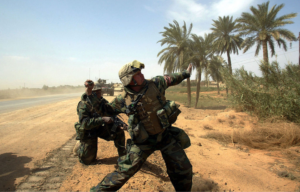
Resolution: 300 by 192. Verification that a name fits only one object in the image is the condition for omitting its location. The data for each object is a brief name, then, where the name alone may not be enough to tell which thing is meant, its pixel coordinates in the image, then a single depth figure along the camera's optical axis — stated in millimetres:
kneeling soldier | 3423
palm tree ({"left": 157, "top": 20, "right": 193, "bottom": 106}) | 15224
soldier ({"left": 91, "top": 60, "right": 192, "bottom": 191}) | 2168
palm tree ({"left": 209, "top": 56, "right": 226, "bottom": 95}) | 15112
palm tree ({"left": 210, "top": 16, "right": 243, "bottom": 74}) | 17469
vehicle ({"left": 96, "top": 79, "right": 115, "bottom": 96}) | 23373
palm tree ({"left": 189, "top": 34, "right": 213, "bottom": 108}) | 15015
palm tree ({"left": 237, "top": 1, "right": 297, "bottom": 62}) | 12953
